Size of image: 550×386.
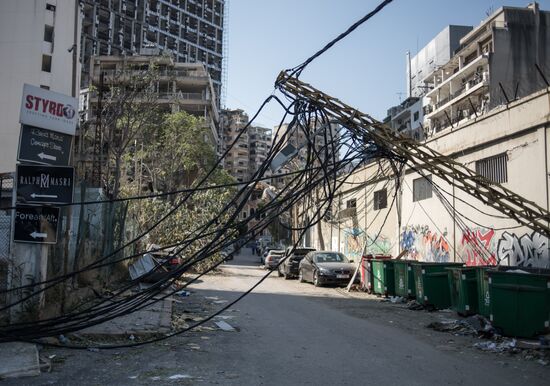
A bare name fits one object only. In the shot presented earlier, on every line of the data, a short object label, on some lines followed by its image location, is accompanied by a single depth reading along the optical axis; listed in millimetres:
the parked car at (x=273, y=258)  34925
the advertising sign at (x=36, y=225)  8750
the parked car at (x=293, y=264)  26672
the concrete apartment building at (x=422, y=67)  73562
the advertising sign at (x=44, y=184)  8664
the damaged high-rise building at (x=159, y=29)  90938
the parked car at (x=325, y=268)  20797
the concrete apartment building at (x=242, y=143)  128250
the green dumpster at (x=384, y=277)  16922
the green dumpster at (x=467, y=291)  11469
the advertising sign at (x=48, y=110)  9078
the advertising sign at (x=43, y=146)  8961
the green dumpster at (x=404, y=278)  15203
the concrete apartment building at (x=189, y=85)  74000
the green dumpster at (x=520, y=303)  9094
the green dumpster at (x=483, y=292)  10370
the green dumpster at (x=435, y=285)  13438
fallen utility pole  7469
